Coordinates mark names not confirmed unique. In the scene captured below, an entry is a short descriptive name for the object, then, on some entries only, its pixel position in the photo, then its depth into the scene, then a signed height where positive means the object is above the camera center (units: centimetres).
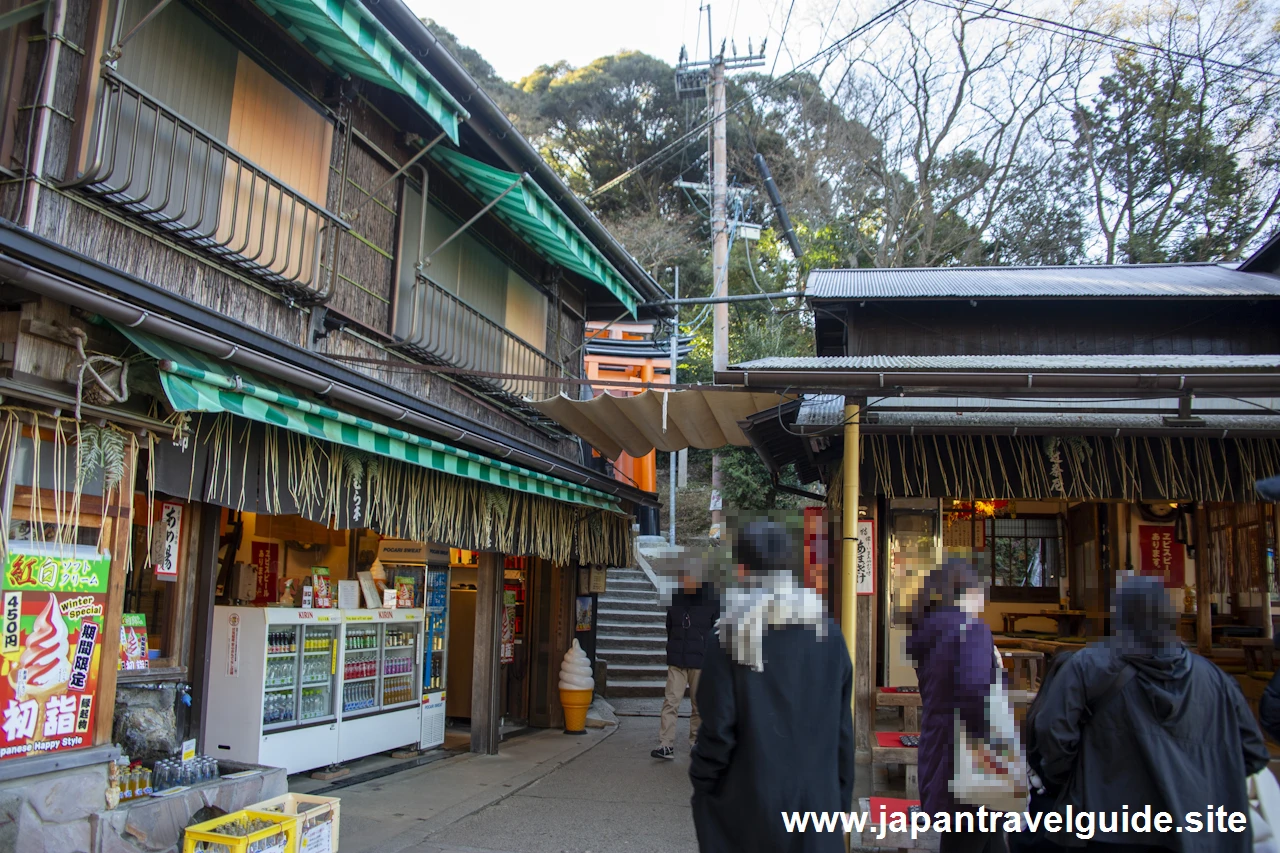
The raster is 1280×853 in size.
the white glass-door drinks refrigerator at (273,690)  740 -125
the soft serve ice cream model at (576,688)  1188 -177
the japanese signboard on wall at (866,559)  850 +9
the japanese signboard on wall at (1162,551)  1066 +32
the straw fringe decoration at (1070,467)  821 +102
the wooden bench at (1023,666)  852 -93
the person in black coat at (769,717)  315 -56
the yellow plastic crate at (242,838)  498 -168
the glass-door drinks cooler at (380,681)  873 -136
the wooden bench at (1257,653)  974 -83
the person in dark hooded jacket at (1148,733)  368 -67
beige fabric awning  884 +156
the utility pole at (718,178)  1798 +838
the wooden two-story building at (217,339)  469 +143
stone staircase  1551 -151
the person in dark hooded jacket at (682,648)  962 -98
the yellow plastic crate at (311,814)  559 -173
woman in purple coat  401 -48
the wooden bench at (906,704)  801 -124
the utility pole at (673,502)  1863 +162
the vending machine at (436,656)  1003 -120
